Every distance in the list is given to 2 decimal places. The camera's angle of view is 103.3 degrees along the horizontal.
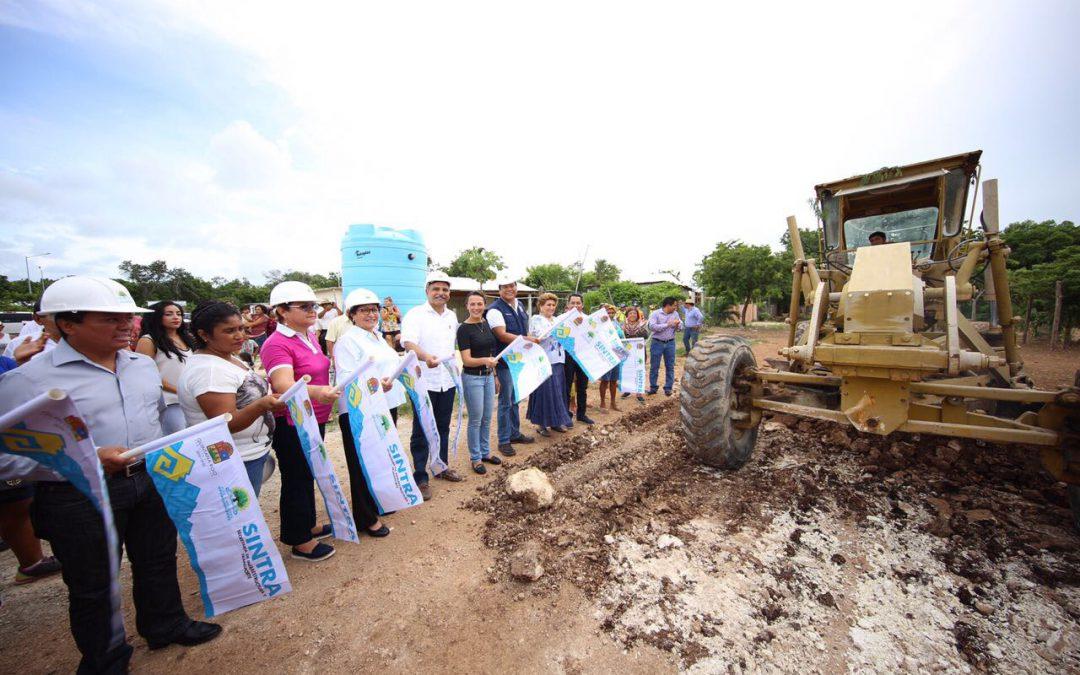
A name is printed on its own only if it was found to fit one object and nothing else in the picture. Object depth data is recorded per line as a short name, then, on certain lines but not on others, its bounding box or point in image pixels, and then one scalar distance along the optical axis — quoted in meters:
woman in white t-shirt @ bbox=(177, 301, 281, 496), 2.21
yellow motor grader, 2.67
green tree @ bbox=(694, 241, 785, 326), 22.94
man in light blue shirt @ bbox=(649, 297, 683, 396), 7.30
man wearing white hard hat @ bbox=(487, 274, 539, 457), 4.57
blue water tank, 8.13
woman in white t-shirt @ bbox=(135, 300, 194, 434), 3.01
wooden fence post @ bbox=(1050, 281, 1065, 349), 11.88
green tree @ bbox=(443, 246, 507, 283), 32.94
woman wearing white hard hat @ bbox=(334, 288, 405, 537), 3.09
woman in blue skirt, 5.30
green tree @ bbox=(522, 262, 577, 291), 34.66
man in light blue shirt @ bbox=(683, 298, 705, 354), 9.55
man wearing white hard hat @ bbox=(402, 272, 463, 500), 3.88
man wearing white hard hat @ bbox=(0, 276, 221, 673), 1.78
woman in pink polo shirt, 2.58
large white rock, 3.26
